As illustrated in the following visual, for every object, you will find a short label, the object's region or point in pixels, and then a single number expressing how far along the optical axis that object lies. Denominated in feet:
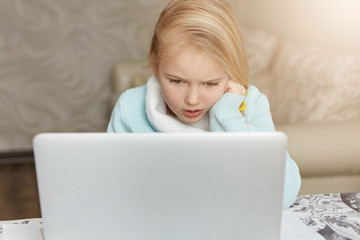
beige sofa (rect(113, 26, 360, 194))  5.60
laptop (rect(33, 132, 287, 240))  2.26
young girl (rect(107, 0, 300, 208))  3.47
